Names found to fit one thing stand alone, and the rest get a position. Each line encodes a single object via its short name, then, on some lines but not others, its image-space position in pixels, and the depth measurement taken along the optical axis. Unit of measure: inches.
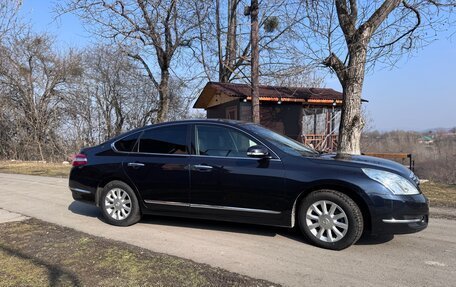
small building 817.5
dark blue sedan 195.8
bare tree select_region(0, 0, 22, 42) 731.5
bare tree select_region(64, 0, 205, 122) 706.2
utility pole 546.9
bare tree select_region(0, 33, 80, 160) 1072.8
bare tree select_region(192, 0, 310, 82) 608.0
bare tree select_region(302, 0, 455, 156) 445.7
